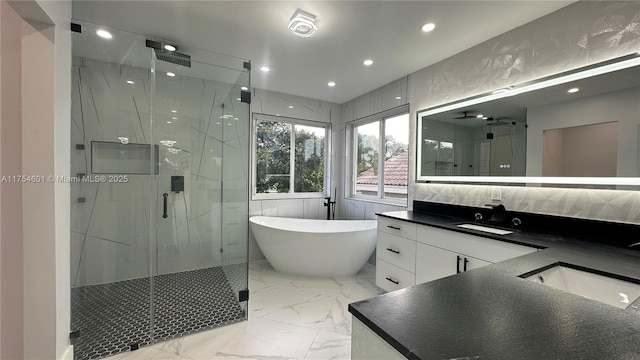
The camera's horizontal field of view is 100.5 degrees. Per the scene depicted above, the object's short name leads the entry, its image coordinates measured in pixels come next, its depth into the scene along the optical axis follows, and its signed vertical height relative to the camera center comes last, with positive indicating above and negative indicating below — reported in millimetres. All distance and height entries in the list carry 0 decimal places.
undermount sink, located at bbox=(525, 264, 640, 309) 1046 -437
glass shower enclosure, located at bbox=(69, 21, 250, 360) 2242 -164
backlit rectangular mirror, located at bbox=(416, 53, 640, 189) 1655 +369
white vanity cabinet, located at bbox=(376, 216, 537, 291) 1807 -594
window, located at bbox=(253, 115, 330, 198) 3980 +309
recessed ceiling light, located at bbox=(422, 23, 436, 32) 2131 +1233
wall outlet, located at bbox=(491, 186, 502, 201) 2316 -124
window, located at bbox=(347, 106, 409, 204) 3512 +311
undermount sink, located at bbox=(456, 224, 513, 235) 2005 -406
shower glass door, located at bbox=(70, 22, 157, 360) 2148 -111
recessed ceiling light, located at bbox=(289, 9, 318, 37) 1998 +1195
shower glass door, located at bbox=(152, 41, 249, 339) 2812 -26
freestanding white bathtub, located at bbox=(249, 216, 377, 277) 3004 -847
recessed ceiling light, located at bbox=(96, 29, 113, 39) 2171 +1186
